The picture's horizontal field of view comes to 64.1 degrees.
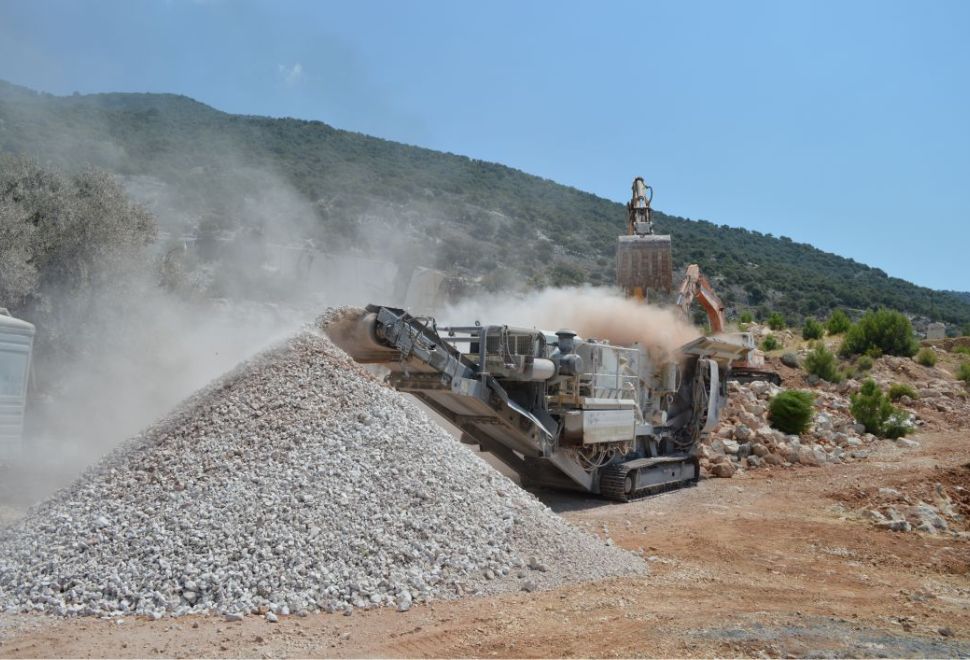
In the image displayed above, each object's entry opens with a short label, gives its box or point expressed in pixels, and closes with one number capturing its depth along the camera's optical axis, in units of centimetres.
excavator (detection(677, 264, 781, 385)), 1540
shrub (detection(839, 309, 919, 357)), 2948
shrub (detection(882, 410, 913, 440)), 1927
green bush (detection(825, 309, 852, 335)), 3322
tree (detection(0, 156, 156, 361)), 1329
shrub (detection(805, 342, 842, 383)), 2594
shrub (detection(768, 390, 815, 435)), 1831
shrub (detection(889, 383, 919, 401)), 2414
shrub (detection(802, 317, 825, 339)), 3266
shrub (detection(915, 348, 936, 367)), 2919
